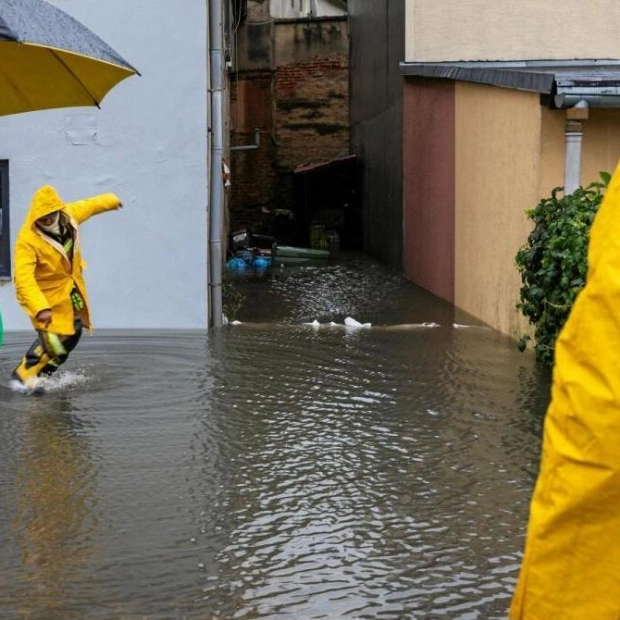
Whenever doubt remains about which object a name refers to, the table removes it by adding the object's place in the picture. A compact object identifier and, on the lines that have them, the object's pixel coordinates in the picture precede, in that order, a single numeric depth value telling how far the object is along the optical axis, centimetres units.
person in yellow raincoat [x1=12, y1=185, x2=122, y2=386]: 737
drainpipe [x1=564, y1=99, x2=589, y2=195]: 892
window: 1057
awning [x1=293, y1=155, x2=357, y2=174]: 2342
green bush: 758
